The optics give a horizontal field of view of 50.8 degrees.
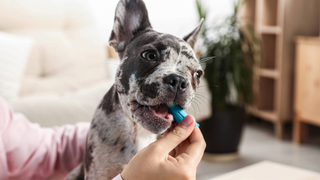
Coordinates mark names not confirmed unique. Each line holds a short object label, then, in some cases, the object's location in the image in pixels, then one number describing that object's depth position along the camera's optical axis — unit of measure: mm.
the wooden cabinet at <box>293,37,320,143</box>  2404
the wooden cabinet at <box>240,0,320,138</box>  2645
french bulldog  470
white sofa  1110
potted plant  2297
